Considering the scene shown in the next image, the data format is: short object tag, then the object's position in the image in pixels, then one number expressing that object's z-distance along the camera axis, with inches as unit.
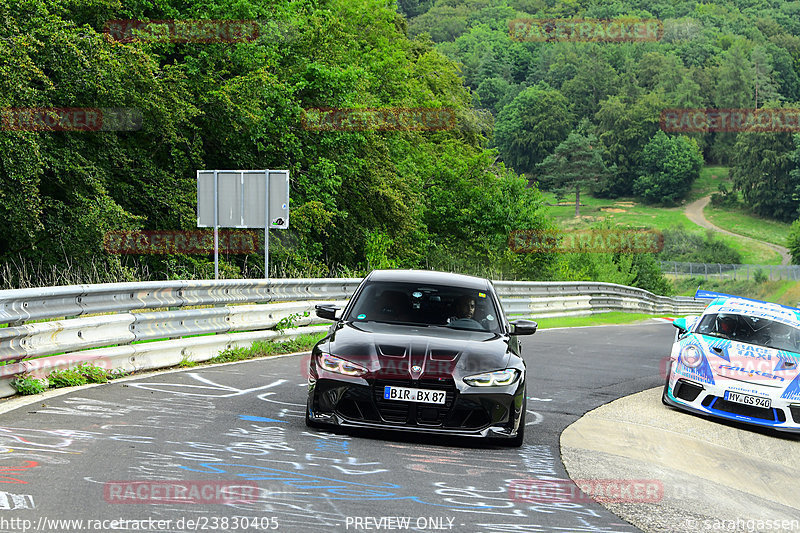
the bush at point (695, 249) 5108.3
